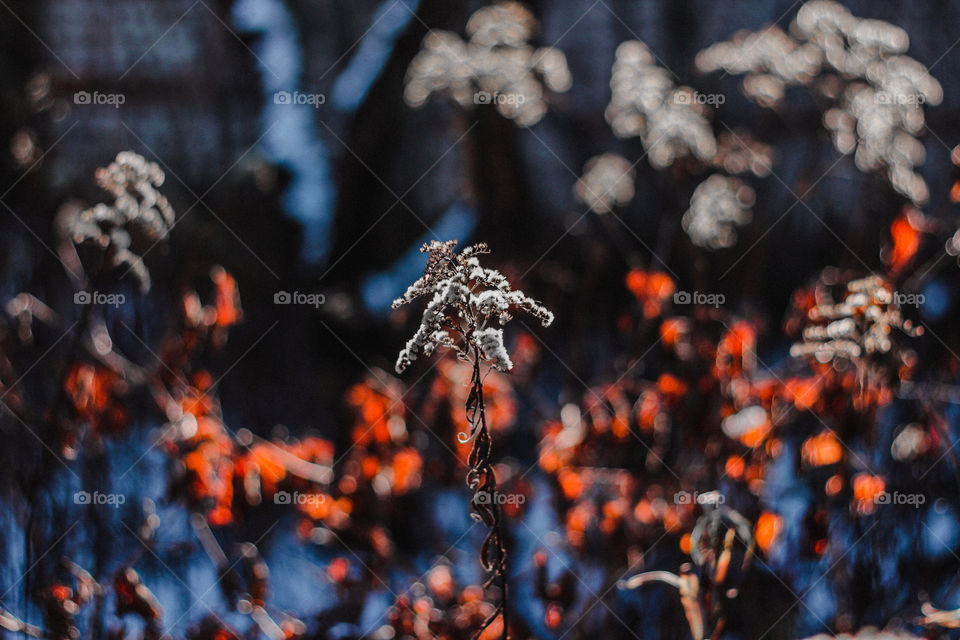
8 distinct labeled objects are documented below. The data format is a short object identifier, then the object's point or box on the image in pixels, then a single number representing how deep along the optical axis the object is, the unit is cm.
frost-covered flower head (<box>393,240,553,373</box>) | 161
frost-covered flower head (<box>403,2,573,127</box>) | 231
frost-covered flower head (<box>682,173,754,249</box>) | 232
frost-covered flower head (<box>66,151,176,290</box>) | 230
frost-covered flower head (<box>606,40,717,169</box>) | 232
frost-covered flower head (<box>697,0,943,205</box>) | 233
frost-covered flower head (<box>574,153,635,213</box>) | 232
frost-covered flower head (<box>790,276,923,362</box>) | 229
